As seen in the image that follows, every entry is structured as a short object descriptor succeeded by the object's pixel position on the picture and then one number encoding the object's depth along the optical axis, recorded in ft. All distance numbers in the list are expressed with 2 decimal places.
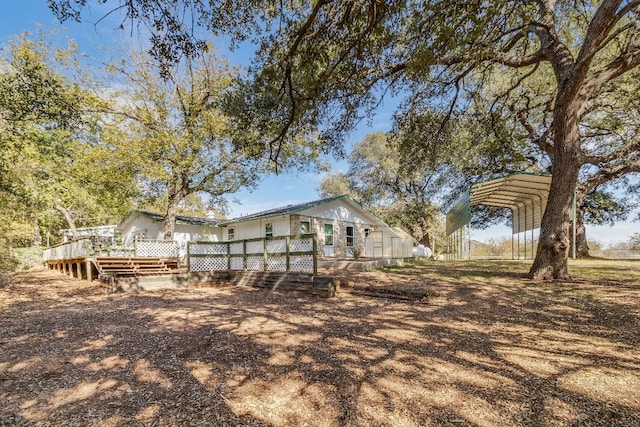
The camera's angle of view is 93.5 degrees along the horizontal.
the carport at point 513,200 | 44.62
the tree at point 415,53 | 15.89
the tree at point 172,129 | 48.91
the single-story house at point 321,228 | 56.95
